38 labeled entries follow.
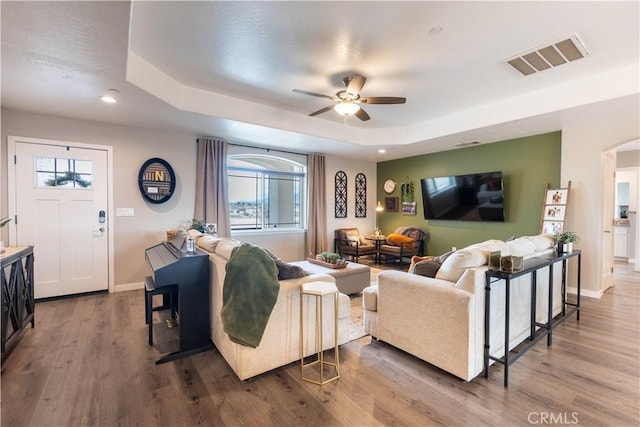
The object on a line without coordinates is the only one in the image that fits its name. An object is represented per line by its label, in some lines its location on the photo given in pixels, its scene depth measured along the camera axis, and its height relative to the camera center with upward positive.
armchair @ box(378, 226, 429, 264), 6.28 -0.74
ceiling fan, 3.25 +1.27
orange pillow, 6.29 -0.67
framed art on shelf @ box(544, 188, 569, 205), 4.48 +0.22
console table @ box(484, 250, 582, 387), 2.19 -0.83
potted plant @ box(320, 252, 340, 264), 4.23 -0.70
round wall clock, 7.43 +0.60
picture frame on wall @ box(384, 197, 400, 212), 7.37 +0.14
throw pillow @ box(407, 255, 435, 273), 3.15 -0.54
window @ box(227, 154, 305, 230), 5.89 +0.36
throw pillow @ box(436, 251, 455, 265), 2.68 -0.45
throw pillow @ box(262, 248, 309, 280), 2.46 -0.52
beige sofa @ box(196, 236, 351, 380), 2.25 -1.00
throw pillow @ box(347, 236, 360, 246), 6.52 -0.69
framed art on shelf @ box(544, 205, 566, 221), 4.48 -0.03
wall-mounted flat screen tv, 5.42 +0.25
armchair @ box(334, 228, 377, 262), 6.50 -0.79
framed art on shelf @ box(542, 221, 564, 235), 4.50 -0.26
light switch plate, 4.50 -0.06
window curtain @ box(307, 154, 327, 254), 6.55 +0.05
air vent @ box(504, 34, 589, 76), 2.77 +1.55
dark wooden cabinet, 2.48 -0.80
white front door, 3.92 -0.08
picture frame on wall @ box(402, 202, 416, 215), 6.99 +0.04
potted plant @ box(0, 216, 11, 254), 2.59 -0.34
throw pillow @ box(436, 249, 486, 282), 2.33 -0.42
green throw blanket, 2.14 -0.64
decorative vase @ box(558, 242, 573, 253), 3.23 -0.40
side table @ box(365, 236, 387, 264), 6.62 -0.69
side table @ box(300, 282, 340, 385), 2.26 -0.91
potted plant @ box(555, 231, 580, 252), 3.23 -0.34
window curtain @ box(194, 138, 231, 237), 5.12 +0.43
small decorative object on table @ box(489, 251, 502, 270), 2.29 -0.40
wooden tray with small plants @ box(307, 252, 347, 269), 4.14 -0.75
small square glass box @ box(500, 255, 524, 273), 2.23 -0.41
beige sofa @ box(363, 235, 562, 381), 2.18 -0.84
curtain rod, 5.64 +1.23
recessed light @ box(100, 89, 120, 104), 3.19 +1.26
